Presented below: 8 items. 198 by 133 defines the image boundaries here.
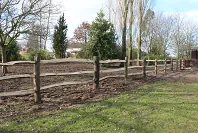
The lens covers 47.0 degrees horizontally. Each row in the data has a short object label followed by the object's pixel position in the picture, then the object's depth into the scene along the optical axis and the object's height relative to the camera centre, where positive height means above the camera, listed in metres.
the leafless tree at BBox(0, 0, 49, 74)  11.89 +2.16
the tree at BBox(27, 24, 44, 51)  13.06 +1.68
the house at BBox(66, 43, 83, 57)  48.28 +2.93
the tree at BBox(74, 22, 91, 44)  43.26 +5.27
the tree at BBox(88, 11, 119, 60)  19.53 +1.67
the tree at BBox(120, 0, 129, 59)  21.02 +3.42
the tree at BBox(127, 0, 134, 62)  22.25 +3.35
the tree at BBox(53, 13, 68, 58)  24.47 +2.01
